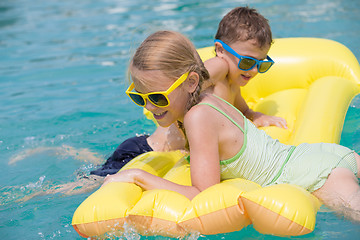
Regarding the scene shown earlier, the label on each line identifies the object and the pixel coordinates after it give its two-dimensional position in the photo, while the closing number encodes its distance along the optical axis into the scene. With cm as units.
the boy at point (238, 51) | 341
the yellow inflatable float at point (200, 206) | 223
